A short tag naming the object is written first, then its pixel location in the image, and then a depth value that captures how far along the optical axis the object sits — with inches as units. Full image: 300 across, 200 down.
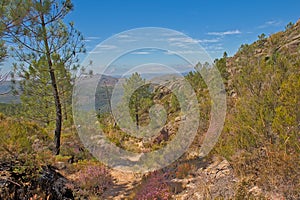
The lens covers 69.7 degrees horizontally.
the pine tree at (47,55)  289.0
